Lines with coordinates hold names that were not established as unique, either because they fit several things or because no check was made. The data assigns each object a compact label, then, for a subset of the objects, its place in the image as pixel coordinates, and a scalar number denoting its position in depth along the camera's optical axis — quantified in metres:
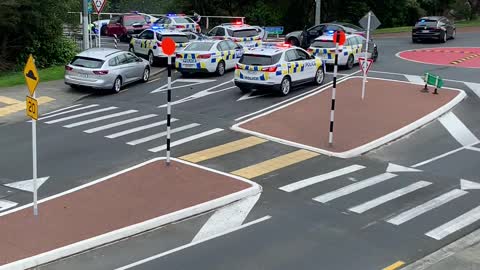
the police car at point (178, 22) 37.25
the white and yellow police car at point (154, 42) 28.85
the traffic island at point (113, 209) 9.46
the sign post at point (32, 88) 10.22
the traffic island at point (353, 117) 16.53
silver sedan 22.44
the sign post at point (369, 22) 21.25
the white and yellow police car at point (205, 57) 25.66
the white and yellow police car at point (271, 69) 21.66
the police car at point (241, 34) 31.27
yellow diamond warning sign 10.26
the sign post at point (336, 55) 15.68
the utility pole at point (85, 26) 27.12
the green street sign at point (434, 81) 21.97
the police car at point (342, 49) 27.00
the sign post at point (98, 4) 26.31
